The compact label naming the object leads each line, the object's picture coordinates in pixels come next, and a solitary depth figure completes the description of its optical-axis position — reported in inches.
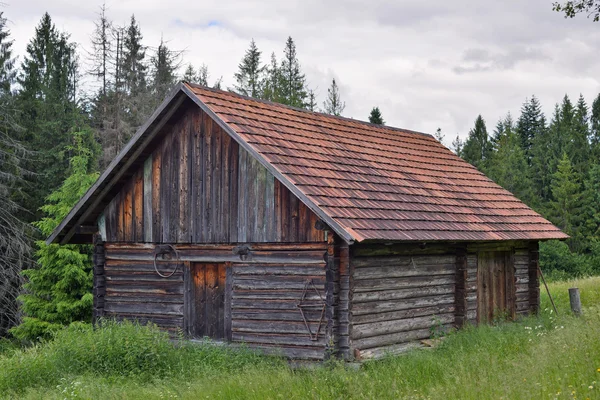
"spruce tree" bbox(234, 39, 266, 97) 2069.4
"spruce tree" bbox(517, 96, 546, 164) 2758.4
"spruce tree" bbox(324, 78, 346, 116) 2036.2
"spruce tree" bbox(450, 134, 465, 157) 2962.1
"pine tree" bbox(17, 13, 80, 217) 1157.1
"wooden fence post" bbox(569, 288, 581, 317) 664.4
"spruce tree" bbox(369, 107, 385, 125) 1748.3
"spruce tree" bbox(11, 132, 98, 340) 826.2
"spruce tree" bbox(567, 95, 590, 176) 2036.2
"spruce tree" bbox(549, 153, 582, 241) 1872.5
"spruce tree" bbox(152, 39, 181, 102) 1643.1
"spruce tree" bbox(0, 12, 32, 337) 967.0
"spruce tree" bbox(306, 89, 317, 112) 2074.3
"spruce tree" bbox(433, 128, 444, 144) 2485.7
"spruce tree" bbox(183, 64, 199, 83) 2038.6
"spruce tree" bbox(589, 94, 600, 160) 2538.6
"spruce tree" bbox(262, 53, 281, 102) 1904.5
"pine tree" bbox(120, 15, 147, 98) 1563.7
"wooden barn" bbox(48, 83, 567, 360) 499.8
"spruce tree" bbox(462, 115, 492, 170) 2176.4
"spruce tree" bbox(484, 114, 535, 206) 1936.5
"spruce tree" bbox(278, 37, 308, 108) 1929.6
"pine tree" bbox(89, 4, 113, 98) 1507.1
